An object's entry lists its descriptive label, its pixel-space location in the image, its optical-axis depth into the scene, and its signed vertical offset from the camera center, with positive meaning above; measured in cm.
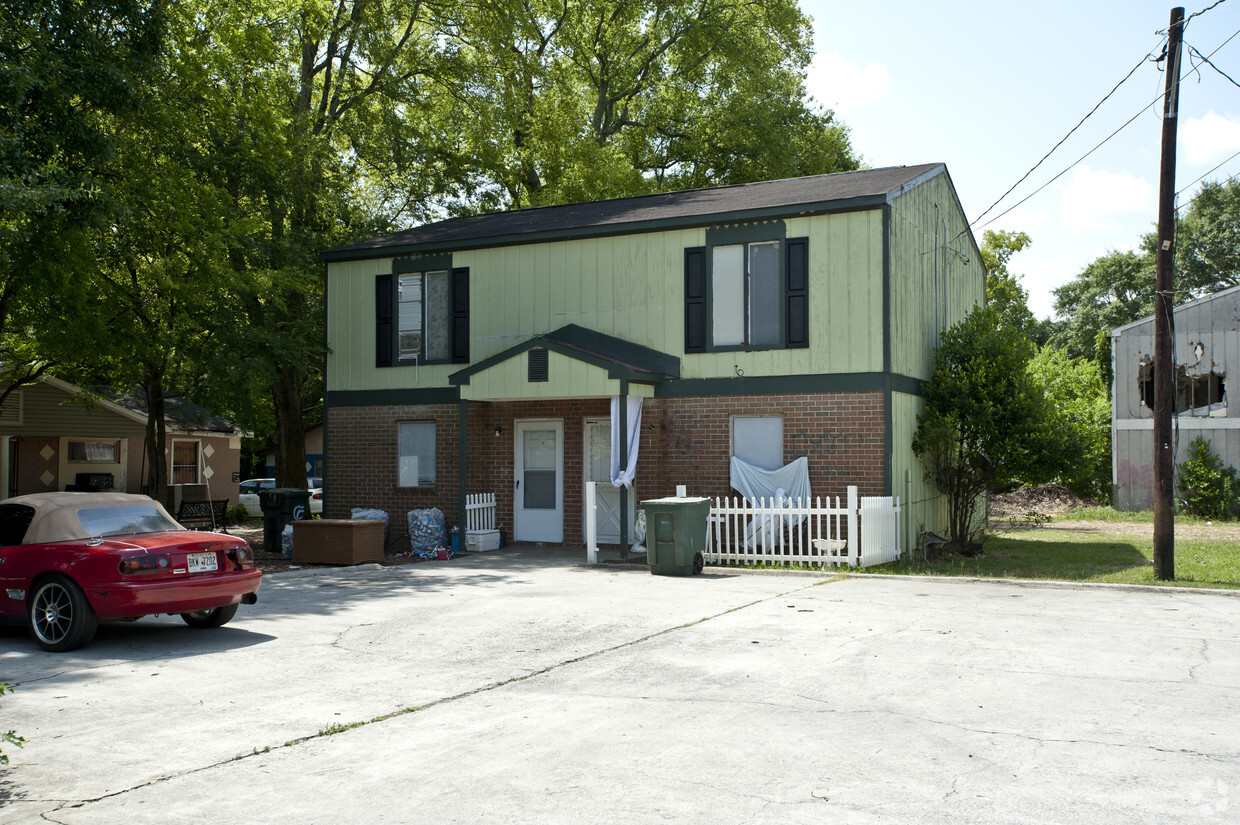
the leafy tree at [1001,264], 4097 +802
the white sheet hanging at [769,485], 1616 -36
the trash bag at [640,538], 1725 -128
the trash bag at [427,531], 1869 -123
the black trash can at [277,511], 1908 -87
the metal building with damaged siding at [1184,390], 2647 +194
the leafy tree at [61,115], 1387 +512
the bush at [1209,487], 2573 -65
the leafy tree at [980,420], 1694 +71
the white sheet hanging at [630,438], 1670 +41
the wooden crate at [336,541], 1652 -125
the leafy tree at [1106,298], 5462 +916
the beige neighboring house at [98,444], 2909 +68
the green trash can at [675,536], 1468 -105
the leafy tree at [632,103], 3169 +1263
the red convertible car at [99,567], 899 -93
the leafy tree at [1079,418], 1714 +87
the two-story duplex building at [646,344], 1625 +211
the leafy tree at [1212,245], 5262 +1124
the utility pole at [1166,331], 1376 +179
